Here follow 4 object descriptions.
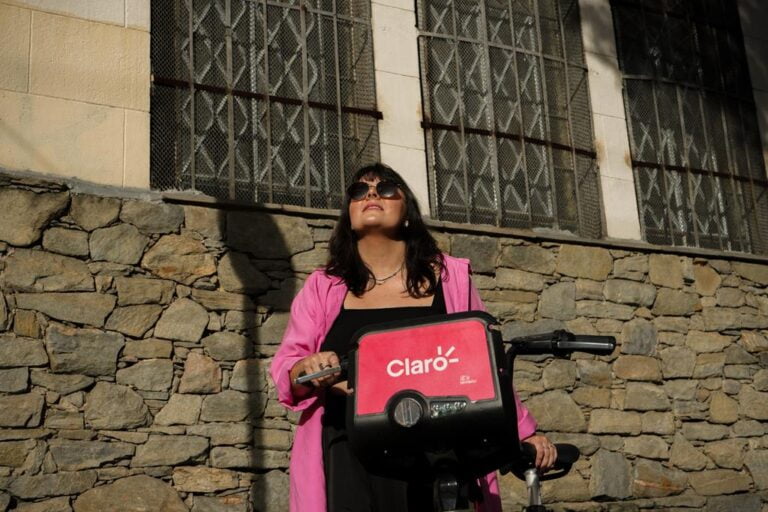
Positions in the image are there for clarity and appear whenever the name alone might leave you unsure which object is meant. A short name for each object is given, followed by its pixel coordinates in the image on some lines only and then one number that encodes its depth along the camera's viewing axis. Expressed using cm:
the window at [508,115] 643
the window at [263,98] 559
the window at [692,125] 723
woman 238
